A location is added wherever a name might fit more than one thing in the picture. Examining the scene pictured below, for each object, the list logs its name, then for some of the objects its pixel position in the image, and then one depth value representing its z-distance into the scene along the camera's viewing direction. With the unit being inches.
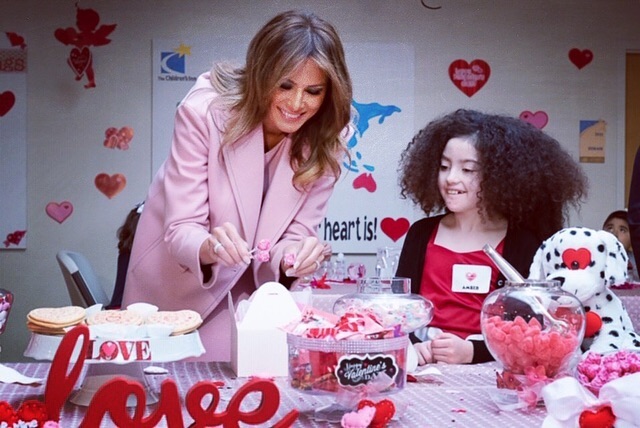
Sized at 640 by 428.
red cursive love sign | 39.2
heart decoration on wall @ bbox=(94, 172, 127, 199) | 188.1
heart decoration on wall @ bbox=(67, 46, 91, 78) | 187.5
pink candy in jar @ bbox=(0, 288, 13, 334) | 51.9
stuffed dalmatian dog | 71.0
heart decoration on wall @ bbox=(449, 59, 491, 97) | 196.1
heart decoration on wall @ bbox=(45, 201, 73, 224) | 187.8
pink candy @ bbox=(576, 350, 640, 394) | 48.8
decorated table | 47.0
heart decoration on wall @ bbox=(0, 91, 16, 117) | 185.8
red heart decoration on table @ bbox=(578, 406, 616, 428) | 41.6
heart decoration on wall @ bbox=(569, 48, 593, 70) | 197.2
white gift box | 59.2
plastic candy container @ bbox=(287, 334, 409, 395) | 45.4
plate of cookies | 48.6
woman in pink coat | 67.7
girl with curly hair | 87.6
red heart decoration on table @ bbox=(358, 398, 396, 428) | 45.0
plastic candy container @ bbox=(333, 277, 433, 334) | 59.2
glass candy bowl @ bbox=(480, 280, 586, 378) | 49.9
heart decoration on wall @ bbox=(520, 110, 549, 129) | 197.2
